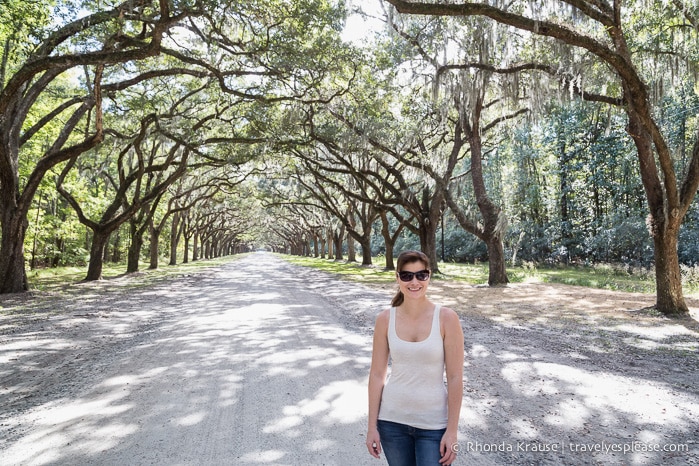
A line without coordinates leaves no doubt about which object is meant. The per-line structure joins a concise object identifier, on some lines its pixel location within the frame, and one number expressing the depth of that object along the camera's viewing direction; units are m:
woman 2.09
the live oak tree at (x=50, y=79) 9.03
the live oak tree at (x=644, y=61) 7.58
